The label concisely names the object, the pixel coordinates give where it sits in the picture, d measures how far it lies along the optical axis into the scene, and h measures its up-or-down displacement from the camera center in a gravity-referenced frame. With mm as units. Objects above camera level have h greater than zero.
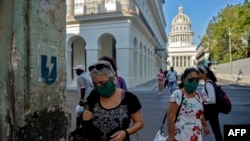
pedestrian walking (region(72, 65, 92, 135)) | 5960 -258
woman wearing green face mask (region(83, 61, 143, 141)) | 2326 -334
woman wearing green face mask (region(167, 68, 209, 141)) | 3293 -536
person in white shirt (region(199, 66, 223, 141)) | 4621 -514
